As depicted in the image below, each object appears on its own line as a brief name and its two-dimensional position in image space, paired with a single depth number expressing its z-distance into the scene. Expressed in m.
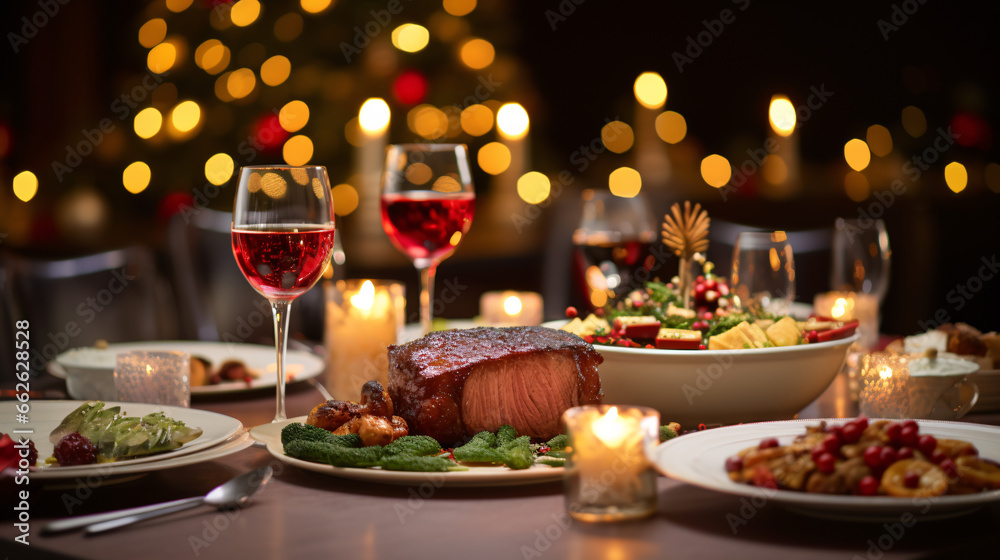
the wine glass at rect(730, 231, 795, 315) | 1.68
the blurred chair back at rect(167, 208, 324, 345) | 3.13
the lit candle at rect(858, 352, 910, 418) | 1.37
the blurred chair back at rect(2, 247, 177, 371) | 2.65
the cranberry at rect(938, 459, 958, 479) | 0.88
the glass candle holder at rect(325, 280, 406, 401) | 1.61
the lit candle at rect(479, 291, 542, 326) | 2.12
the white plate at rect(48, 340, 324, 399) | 1.57
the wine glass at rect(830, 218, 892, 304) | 2.02
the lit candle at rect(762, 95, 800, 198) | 5.97
